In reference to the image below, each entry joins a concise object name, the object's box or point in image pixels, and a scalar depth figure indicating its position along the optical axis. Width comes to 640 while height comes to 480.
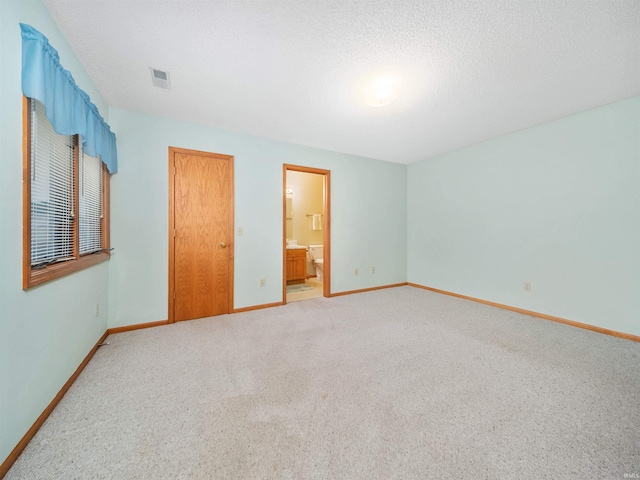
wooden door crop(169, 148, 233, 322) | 2.83
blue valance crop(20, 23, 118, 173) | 1.21
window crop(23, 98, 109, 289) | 1.26
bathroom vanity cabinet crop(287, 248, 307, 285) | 4.83
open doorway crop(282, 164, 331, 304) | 4.88
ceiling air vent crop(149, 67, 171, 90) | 1.97
